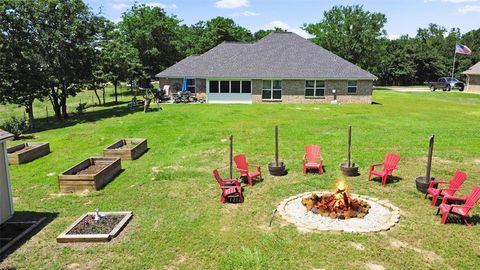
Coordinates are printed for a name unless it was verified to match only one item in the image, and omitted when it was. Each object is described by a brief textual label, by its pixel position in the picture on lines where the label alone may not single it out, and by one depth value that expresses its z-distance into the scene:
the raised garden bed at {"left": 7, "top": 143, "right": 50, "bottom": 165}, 15.34
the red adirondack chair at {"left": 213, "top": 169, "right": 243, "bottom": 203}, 10.59
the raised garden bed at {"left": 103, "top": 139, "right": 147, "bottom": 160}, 15.39
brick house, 33.53
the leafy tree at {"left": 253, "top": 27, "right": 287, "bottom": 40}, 88.01
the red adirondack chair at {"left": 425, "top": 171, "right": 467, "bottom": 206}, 10.01
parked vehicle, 50.97
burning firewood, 9.27
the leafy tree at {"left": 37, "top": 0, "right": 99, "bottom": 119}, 24.81
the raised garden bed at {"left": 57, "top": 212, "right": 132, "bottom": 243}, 8.39
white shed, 9.45
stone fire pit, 8.66
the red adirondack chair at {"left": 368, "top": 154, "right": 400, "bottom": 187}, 11.81
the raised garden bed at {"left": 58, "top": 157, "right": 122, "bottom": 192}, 11.69
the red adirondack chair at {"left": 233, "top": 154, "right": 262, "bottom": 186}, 12.07
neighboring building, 47.84
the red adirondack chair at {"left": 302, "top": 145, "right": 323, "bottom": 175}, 13.06
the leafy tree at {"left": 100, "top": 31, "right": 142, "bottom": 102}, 29.95
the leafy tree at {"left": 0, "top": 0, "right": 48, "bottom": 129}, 23.03
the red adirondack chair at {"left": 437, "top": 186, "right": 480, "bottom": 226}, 8.85
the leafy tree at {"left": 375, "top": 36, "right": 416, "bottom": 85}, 64.50
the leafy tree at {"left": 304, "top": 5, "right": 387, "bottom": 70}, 58.22
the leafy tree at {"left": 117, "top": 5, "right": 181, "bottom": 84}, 52.16
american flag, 45.41
